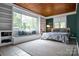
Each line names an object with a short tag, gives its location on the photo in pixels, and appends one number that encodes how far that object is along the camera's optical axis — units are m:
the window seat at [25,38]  2.80
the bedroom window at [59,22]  3.95
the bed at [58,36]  3.05
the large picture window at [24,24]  3.03
